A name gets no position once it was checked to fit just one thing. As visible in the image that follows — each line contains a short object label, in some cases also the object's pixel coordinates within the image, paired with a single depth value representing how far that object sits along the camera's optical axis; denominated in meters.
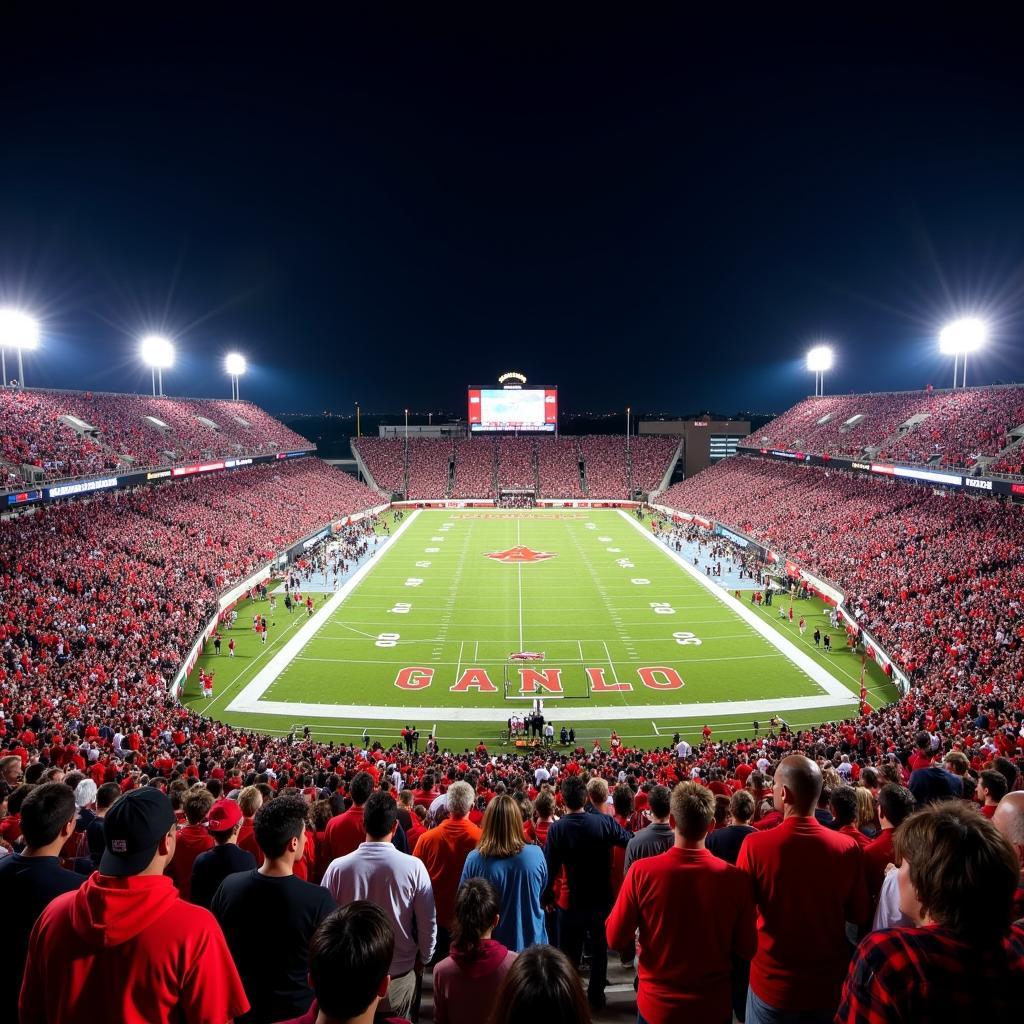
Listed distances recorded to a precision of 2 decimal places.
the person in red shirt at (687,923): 3.62
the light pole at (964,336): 50.75
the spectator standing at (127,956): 2.71
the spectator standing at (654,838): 4.68
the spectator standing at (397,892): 4.36
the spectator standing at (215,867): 4.54
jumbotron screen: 88.38
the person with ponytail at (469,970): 3.00
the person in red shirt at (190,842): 5.74
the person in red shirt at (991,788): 6.20
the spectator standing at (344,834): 5.99
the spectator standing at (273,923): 3.41
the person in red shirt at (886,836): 4.71
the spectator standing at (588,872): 5.07
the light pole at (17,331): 42.28
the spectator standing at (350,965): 2.23
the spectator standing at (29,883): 3.55
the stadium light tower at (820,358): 72.25
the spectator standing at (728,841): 5.13
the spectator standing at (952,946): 2.01
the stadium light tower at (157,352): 60.19
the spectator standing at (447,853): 5.52
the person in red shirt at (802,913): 3.86
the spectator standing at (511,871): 4.43
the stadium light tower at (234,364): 76.46
